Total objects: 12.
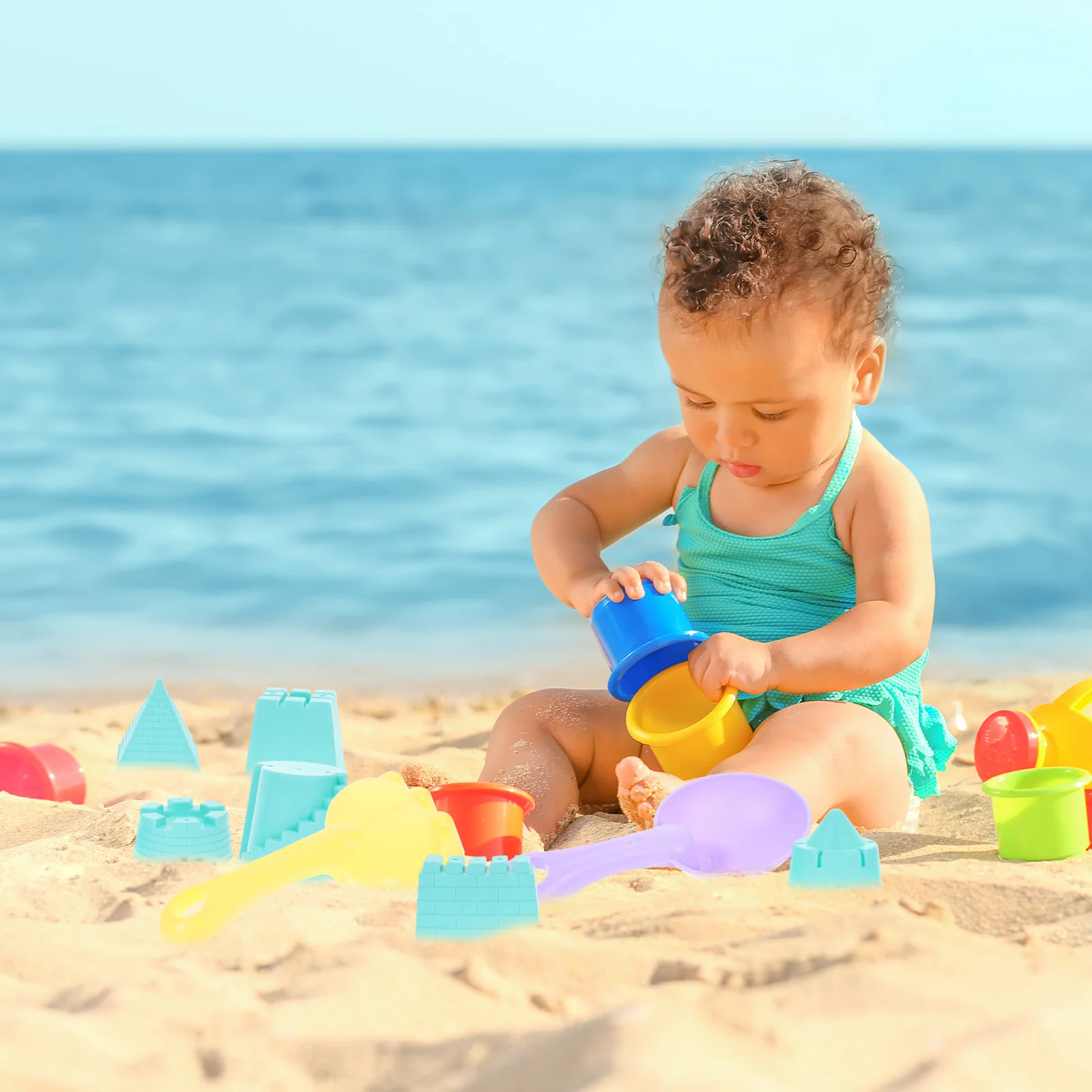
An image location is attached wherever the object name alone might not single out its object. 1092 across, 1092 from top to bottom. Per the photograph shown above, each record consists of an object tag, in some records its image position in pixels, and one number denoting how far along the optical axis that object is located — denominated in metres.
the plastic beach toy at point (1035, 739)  2.01
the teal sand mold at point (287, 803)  1.85
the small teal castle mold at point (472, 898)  1.68
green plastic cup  1.83
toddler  1.91
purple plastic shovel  1.81
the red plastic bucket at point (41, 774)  2.05
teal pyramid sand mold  2.16
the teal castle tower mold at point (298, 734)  2.04
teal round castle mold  1.85
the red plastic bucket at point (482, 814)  1.82
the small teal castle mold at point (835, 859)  1.75
